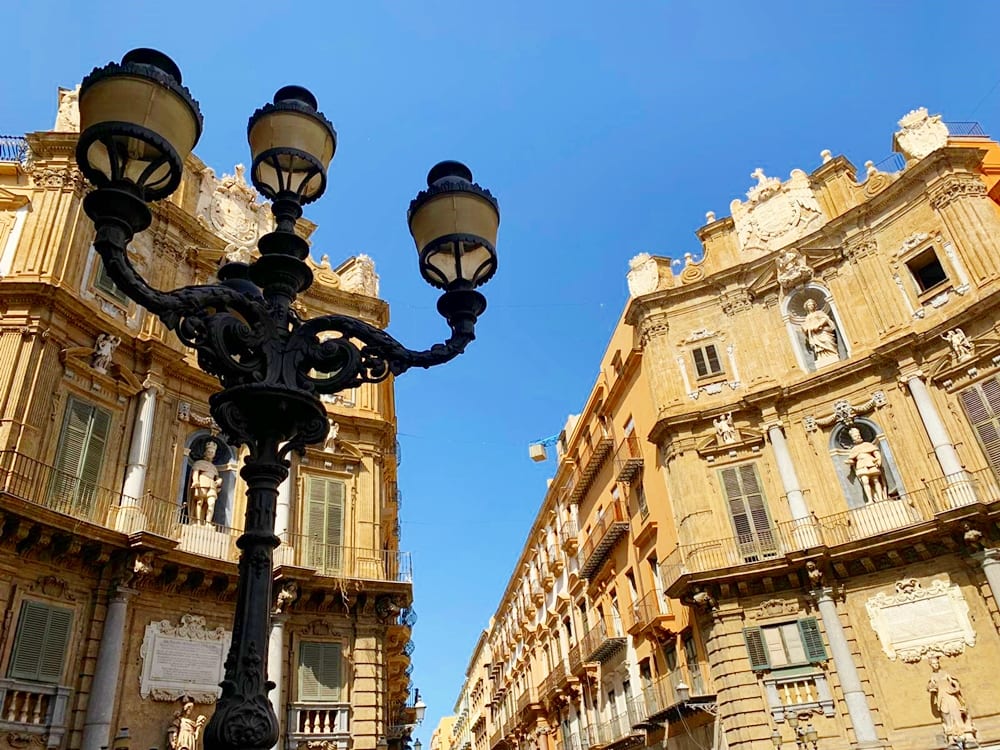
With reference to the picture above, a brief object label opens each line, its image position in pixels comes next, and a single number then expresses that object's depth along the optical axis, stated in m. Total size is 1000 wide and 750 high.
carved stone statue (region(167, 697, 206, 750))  13.62
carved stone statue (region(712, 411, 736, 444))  21.45
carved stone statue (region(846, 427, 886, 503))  19.12
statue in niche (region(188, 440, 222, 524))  16.28
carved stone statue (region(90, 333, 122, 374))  15.52
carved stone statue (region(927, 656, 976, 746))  15.66
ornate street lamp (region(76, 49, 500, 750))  3.92
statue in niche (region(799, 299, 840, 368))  21.31
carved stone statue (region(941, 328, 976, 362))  18.02
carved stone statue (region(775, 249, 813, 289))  22.02
